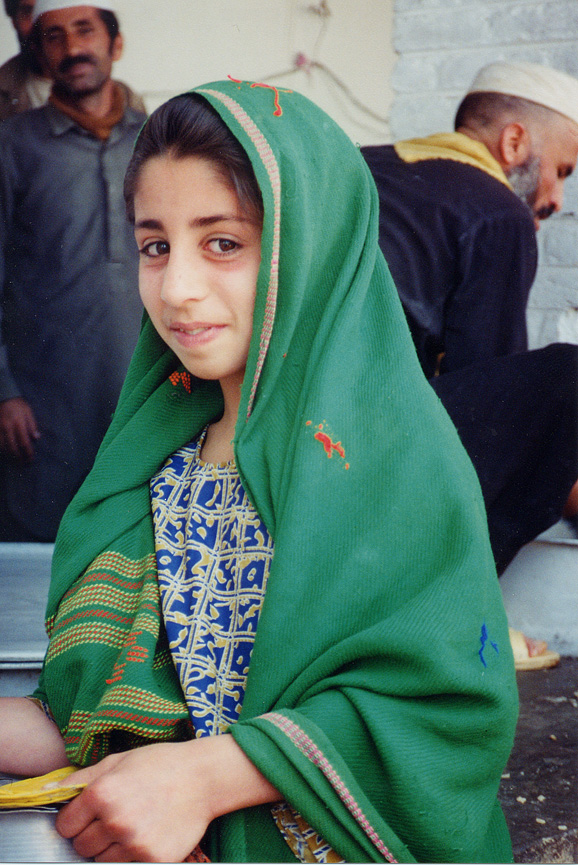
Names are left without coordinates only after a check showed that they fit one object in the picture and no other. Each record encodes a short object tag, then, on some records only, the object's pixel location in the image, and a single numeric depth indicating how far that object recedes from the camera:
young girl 1.00
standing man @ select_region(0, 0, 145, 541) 2.68
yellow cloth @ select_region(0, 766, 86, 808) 1.02
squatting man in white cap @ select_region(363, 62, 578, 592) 2.19
